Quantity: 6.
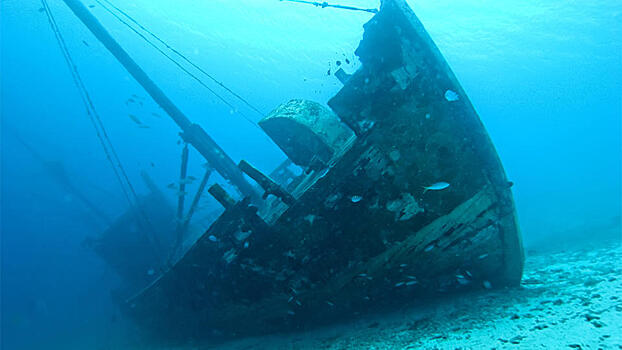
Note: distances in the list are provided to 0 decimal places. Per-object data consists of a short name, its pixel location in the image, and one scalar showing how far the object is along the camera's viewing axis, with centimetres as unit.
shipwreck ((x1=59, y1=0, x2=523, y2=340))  400
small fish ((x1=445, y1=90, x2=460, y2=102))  399
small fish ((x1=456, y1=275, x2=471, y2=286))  441
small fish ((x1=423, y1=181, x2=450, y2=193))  358
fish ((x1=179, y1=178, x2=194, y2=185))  774
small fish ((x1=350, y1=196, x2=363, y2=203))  404
